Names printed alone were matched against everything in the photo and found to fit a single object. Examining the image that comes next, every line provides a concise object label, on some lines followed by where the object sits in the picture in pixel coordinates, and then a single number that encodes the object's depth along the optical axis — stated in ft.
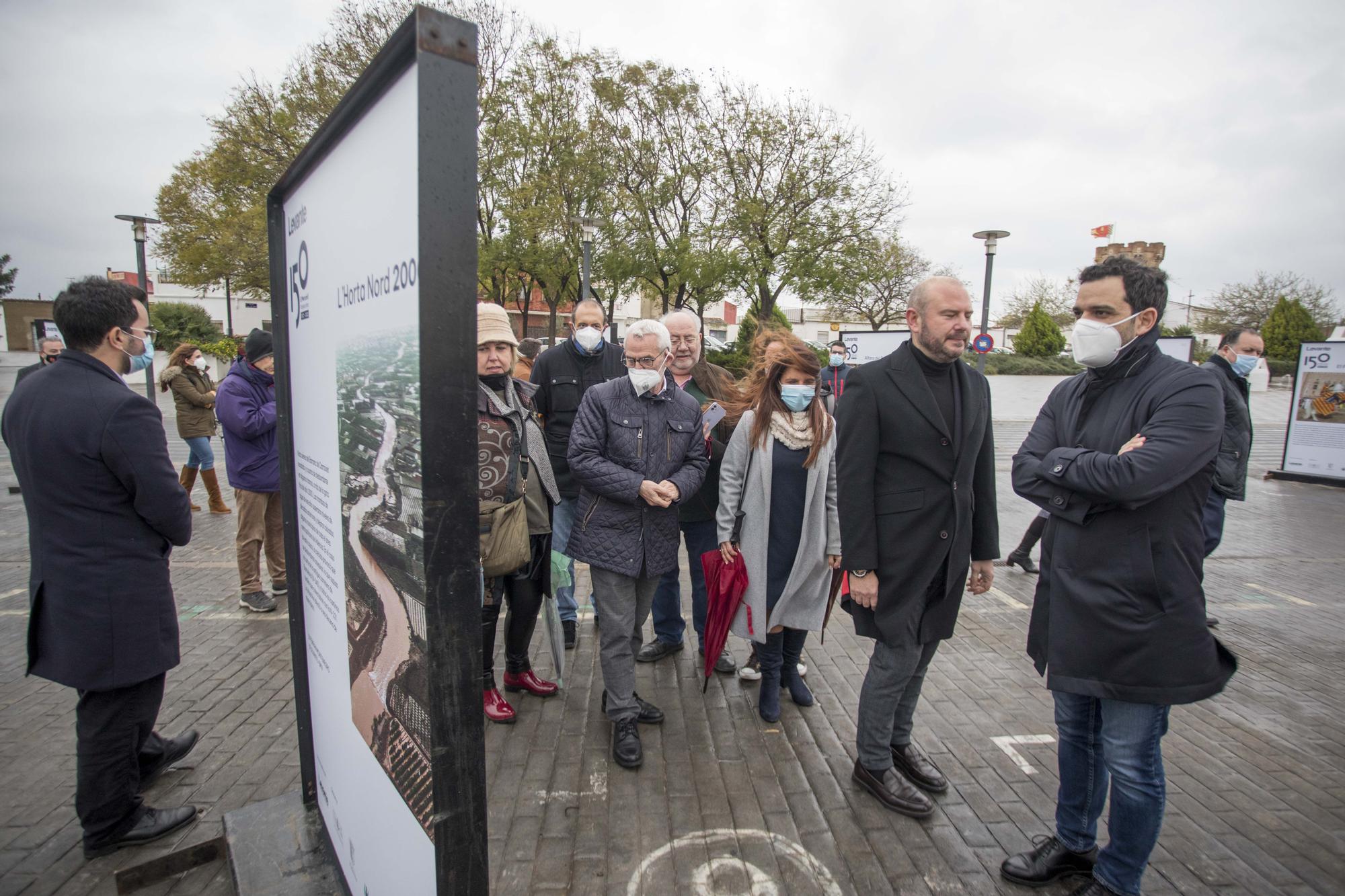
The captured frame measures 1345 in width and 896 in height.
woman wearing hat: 10.39
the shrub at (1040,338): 94.07
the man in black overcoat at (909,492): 8.97
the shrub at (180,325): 95.35
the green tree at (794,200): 69.97
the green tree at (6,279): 182.80
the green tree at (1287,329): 95.30
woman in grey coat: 11.26
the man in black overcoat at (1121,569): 6.97
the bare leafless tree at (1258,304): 119.65
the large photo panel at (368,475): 4.09
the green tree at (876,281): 70.44
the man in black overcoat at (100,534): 7.66
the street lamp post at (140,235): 48.65
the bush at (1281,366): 96.17
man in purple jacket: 15.72
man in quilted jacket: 10.52
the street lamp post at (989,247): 48.95
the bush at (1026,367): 83.15
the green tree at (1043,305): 146.30
